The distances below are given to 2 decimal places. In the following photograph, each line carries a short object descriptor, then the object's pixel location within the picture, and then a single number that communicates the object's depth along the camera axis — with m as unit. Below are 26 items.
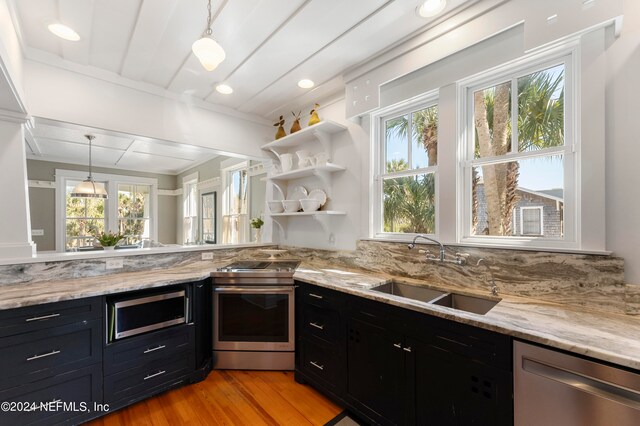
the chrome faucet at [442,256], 1.91
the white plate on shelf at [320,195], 2.98
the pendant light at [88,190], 3.98
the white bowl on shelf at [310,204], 2.89
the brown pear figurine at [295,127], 3.12
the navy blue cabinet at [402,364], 1.29
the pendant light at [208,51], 1.48
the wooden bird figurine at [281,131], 3.31
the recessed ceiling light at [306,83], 2.69
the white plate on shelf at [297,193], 3.22
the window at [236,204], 4.36
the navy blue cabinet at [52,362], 1.60
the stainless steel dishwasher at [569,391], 1.00
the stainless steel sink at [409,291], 1.99
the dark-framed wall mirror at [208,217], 5.36
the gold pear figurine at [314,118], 2.87
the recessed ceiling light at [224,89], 2.72
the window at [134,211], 6.04
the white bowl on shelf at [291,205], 3.04
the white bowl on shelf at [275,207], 3.24
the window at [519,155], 1.66
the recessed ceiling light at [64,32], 1.85
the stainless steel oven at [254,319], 2.43
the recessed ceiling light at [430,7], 1.75
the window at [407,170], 2.30
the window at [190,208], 6.06
